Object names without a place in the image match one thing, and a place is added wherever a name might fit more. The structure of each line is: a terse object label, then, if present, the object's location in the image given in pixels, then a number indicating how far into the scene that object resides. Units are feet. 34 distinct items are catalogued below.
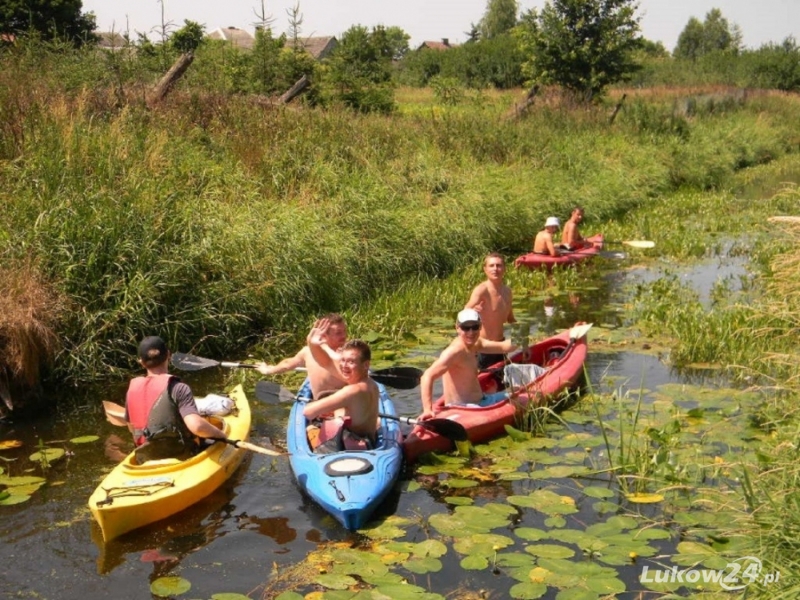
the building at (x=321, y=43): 186.90
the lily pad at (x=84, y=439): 23.21
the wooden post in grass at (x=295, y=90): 50.37
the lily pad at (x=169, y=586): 15.79
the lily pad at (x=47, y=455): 21.76
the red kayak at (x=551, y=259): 42.80
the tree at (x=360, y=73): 58.39
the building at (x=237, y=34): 193.22
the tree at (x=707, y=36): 333.83
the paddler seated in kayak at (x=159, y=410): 19.63
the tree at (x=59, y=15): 80.94
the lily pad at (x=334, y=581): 15.55
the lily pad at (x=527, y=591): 15.11
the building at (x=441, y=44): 288.18
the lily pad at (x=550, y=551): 16.48
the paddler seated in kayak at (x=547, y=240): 42.88
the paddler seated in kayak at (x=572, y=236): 44.19
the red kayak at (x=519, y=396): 21.80
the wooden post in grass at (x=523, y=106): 68.94
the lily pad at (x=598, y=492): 19.03
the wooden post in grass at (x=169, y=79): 42.04
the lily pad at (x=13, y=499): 19.45
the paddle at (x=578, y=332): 27.91
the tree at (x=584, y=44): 87.81
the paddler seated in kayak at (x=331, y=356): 22.71
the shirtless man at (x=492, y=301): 27.27
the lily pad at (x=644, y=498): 18.60
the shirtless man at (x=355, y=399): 20.45
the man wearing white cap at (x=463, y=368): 22.36
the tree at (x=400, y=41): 266.57
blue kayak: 18.19
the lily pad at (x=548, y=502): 18.58
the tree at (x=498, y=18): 303.89
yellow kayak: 17.72
